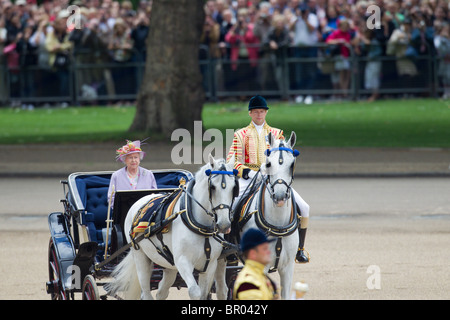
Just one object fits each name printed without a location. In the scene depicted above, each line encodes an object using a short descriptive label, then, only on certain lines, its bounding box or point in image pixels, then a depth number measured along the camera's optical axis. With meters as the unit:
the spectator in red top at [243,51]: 53.38
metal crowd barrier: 53.16
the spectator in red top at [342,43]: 52.44
